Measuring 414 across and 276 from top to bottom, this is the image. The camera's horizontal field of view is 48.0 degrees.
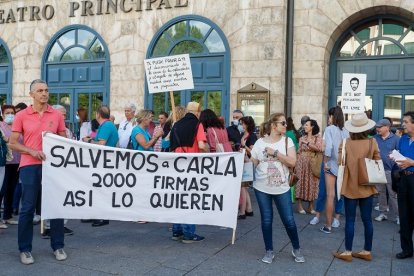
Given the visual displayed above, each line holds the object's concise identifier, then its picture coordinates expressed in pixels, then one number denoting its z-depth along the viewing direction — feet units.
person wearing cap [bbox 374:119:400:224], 26.00
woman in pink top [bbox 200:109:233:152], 22.76
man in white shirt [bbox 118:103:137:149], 27.91
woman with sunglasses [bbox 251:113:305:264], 17.01
